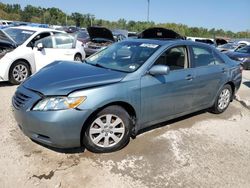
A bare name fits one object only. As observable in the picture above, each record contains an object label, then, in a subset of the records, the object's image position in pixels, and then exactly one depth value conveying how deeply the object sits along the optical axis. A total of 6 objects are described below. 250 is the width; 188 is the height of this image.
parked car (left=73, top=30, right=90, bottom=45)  10.37
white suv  5.11
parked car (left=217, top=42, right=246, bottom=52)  13.71
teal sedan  2.47
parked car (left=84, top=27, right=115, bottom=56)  8.88
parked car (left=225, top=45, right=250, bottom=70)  10.08
